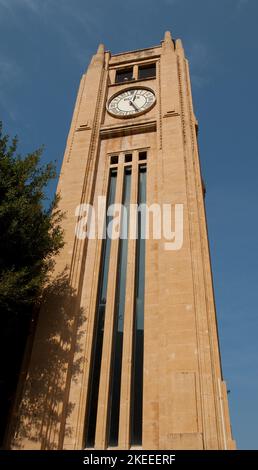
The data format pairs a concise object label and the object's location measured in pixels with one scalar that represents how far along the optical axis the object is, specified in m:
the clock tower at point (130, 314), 12.24
